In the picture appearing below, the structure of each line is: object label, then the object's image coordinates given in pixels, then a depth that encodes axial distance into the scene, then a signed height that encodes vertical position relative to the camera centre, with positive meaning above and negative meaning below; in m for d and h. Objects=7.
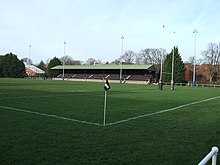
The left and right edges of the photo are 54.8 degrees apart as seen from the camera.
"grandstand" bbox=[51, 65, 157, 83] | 61.75 +2.27
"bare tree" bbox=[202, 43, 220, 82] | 61.50 +6.41
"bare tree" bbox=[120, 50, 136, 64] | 86.27 +9.48
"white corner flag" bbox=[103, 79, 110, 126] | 7.96 -0.24
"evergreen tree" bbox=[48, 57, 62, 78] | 81.32 +6.11
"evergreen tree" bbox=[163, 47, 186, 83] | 56.96 +3.37
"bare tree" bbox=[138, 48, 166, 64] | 82.87 +9.80
